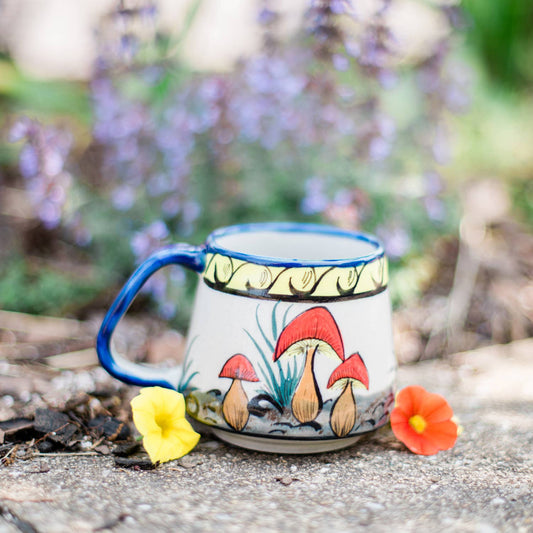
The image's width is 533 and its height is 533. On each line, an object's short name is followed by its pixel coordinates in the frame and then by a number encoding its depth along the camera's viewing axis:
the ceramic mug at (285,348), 0.53
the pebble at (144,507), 0.49
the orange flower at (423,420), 0.56
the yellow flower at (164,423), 0.53
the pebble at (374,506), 0.50
